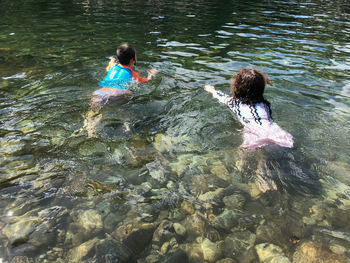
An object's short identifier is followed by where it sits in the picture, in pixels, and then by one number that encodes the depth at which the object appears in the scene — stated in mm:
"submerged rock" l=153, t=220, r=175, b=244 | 2947
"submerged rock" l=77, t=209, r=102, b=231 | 3047
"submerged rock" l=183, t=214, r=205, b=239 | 3031
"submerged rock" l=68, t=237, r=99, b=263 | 2693
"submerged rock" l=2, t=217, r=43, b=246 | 2824
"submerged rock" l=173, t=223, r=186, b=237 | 3029
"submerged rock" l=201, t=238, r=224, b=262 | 2771
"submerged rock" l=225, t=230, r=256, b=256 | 2854
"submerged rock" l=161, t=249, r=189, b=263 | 2739
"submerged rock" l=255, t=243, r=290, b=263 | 2770
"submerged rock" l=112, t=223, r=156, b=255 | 2849
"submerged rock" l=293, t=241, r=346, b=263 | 2707
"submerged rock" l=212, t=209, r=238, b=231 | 3133
